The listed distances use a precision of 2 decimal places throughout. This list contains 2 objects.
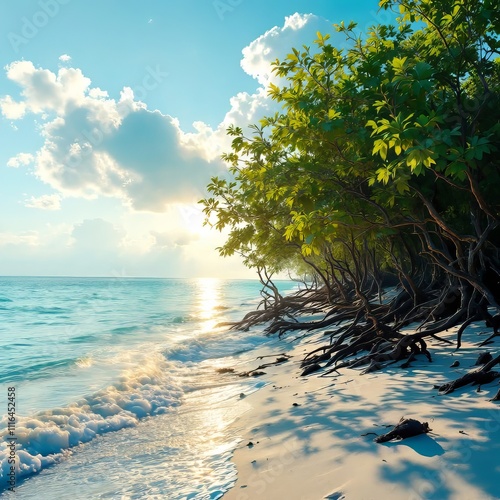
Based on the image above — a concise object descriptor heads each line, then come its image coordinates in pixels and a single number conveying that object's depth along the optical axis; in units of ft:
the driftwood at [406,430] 15.40
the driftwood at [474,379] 19.61
